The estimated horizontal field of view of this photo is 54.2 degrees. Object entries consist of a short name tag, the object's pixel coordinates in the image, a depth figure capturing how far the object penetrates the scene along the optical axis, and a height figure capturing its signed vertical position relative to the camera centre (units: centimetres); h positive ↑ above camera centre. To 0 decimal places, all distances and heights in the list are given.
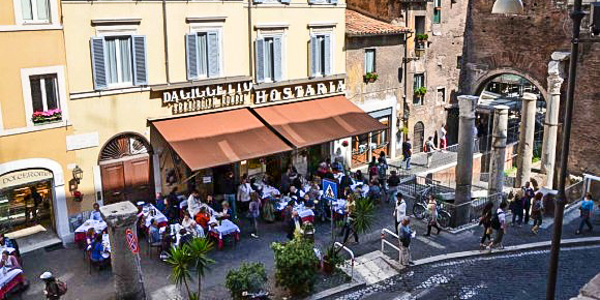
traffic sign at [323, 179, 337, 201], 1516 -396
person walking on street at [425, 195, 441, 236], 1784 -543
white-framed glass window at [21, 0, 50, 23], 1571 +74
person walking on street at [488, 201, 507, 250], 1648 -535
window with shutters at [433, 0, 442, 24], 2939 +112
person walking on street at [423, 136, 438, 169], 2704 -539
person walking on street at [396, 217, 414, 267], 1524 -530
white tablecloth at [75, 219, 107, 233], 1642 -520
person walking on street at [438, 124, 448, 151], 3044 -535
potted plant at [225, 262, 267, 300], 1279 -526
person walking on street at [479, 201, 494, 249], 1686 -540
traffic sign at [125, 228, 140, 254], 1321 -451
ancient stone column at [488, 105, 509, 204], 2009 -400
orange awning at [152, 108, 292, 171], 1822 -327
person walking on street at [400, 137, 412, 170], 2638 -526
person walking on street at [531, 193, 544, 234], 1842 -557
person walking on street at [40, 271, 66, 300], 1248 -525
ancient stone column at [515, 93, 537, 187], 2384 -438
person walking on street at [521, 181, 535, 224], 1898 -528
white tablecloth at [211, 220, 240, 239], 1680 -544
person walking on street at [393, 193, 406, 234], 1706 -505
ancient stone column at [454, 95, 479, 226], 1886 -398
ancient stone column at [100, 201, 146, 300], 1304 -479
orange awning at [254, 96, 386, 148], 2105 -318
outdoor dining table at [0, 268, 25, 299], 1368 -560
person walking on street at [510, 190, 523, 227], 1888 -561
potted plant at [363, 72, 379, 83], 2559 -182
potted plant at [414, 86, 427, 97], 2923 -283
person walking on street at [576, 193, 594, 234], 1795 -541
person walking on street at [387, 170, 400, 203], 2119 -538
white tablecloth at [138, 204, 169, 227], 1700 -518
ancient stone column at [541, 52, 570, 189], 2556 -369
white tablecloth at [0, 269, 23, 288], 1370 -550
